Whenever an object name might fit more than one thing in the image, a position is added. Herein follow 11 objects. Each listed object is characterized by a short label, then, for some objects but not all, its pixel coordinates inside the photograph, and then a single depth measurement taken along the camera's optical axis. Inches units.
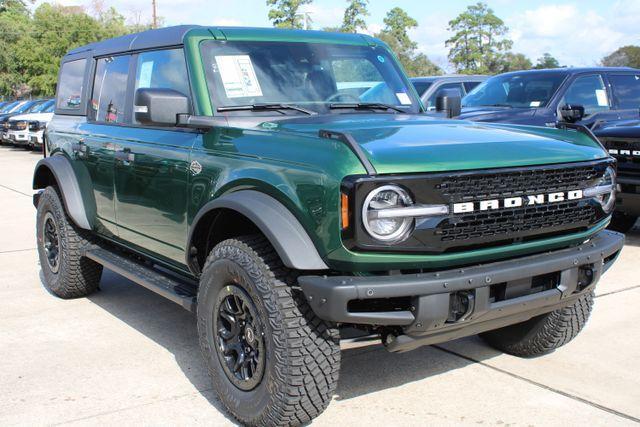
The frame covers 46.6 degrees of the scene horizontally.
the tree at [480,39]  2287.2
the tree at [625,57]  1952.5
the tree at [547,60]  2050.7
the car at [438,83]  451.4
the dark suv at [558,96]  343.3
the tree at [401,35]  2211.9
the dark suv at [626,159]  269.3
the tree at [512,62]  2268.7
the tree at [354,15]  1903.3
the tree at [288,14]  1769.2
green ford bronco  118.2
